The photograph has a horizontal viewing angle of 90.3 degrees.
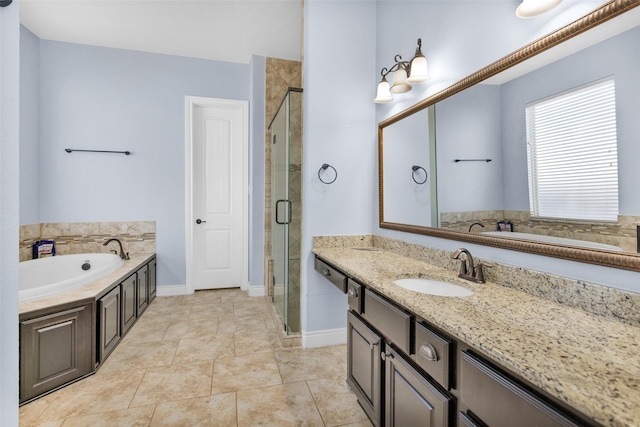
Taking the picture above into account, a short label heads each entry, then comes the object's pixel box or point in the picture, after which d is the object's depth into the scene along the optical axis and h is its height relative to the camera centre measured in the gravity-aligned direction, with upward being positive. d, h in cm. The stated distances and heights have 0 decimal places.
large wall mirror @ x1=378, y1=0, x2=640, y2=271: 102 +33
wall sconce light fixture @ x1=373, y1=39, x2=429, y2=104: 187 +91
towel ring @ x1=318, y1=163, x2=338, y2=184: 257 +39
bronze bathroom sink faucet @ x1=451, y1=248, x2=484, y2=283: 151 -25
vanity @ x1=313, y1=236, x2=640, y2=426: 66 -35
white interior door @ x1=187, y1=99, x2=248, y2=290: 415 +34
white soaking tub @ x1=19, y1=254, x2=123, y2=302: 281 -46
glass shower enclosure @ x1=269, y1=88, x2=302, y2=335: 267 +12
